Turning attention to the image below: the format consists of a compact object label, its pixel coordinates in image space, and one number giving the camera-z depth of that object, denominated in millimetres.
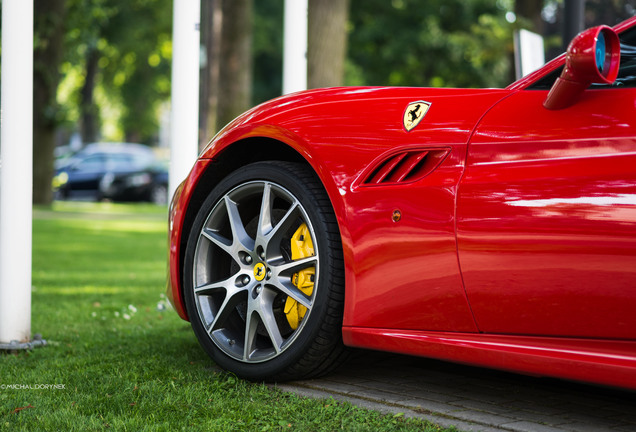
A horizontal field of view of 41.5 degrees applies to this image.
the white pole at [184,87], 5066
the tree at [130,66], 28609
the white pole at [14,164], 4008
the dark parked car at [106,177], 25000
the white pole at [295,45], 5742
